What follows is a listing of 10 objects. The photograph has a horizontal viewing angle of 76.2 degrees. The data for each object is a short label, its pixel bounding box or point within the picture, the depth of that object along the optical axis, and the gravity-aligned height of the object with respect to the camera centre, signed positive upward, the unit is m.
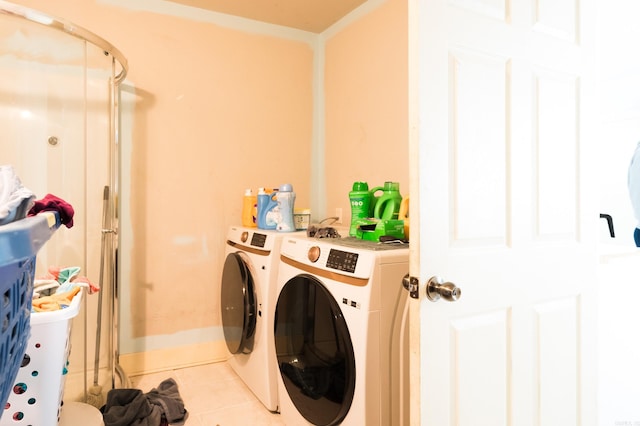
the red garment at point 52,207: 0.75 +0.01
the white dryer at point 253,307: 2.02 -0.50
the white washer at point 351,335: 1.38 -0.44
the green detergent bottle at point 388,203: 1.91 +0.05
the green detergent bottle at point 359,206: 1.99 +0.03
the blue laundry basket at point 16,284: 0.44 -0.10
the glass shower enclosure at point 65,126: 1.77 +0.40
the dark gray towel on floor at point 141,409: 1.87 -0.95
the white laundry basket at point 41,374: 1.29 -0.52
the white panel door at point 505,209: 1.06 +0.01
